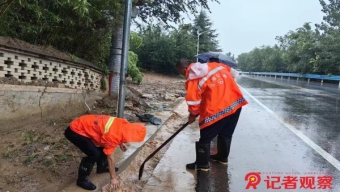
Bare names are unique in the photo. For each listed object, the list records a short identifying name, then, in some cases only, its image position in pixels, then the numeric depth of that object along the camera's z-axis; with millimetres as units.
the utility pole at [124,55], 4809
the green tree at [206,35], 38528
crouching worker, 3125
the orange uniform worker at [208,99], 3770
